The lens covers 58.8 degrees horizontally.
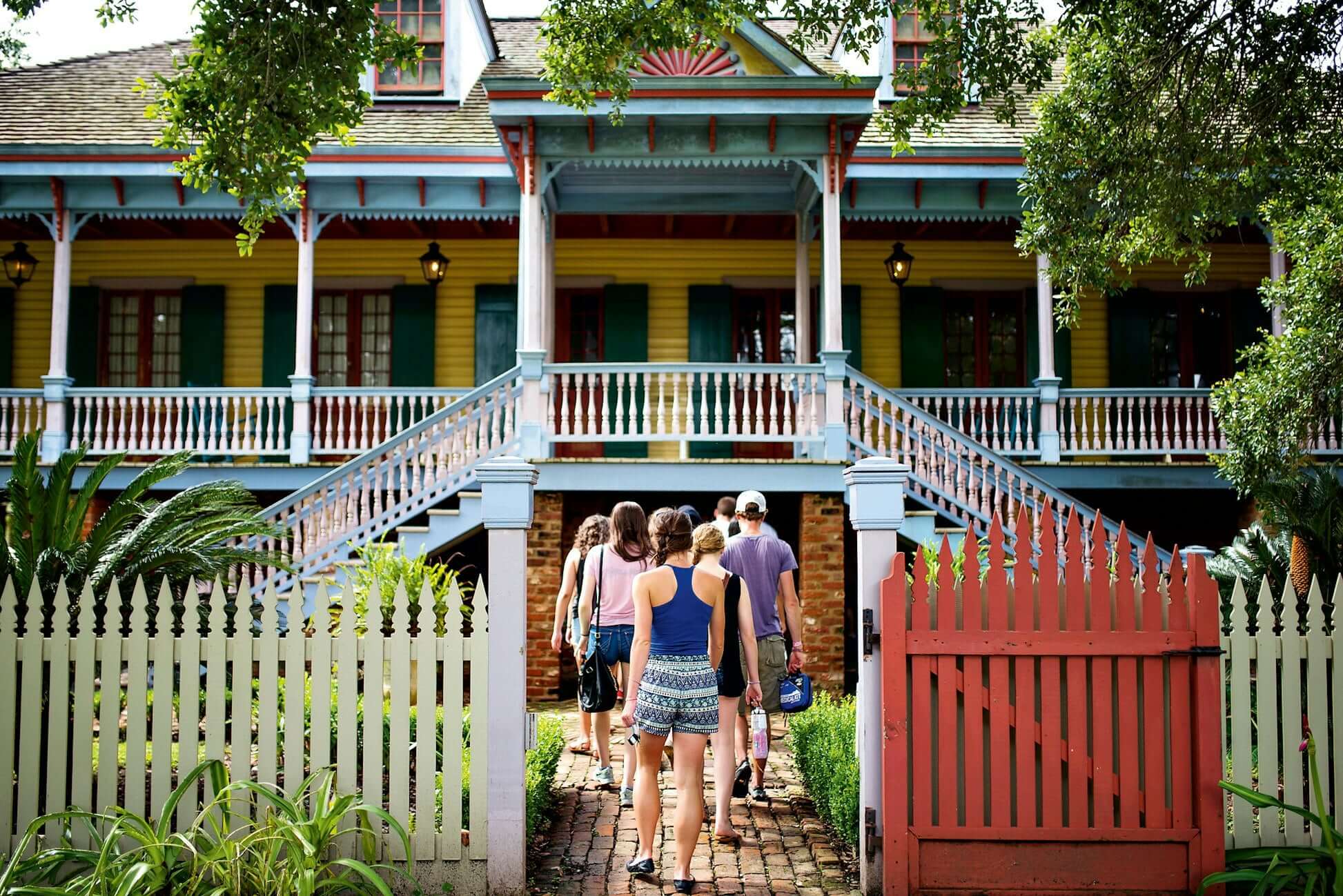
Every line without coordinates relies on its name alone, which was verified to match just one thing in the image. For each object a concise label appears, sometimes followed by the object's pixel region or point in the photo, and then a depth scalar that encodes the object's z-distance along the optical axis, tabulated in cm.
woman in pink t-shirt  665
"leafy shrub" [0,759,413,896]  446
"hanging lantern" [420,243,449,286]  1450
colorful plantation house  1140
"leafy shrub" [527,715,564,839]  572
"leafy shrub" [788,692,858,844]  561
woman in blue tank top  506
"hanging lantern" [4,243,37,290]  1440
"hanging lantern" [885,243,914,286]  1452
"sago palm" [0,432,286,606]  618
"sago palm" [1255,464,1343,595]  734
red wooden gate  487
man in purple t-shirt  650
